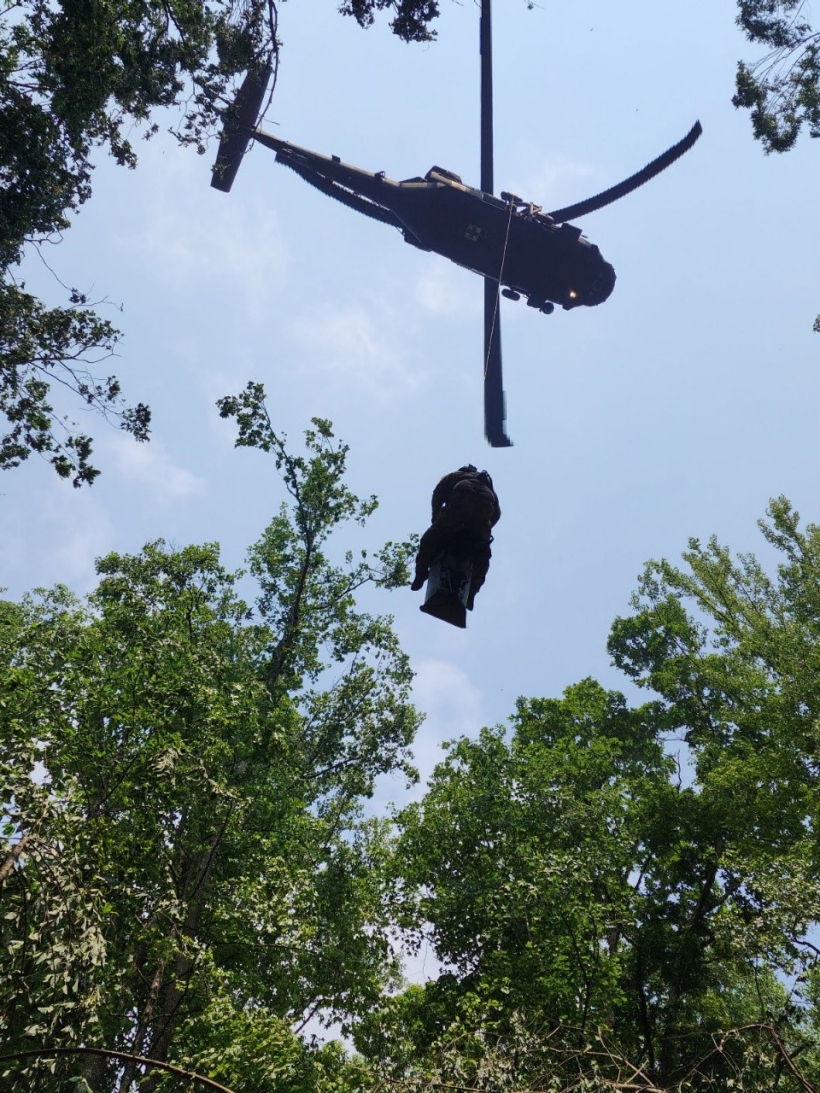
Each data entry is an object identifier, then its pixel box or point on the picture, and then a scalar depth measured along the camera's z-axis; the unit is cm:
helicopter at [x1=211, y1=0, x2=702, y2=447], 1666
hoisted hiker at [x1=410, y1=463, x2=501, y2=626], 628
